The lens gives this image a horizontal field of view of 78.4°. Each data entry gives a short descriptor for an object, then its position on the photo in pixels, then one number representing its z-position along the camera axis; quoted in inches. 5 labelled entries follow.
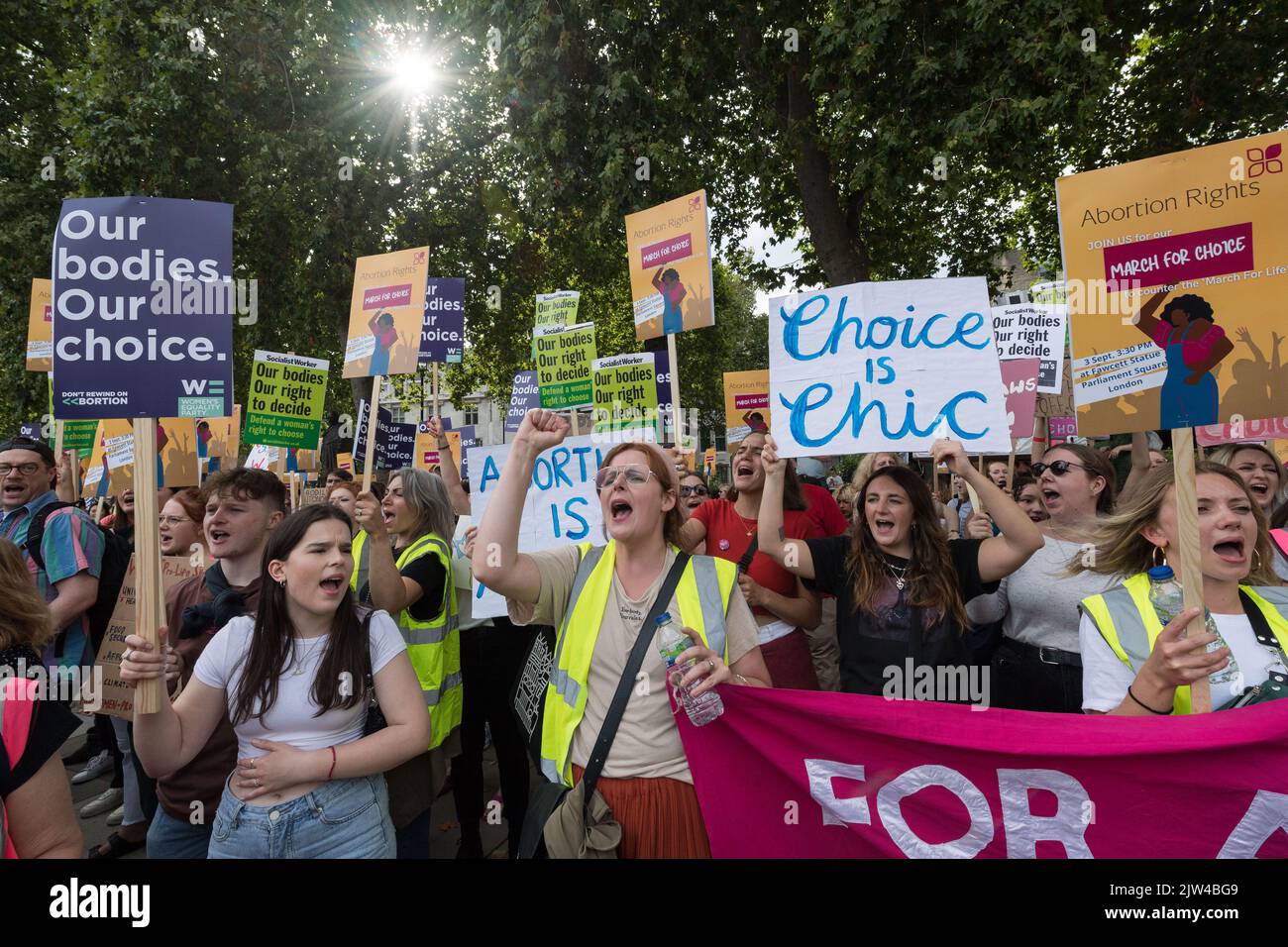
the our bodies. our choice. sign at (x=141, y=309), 97.0
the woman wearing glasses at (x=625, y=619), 91.3
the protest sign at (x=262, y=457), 362.9
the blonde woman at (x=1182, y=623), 82.9
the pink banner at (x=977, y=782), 84.0
